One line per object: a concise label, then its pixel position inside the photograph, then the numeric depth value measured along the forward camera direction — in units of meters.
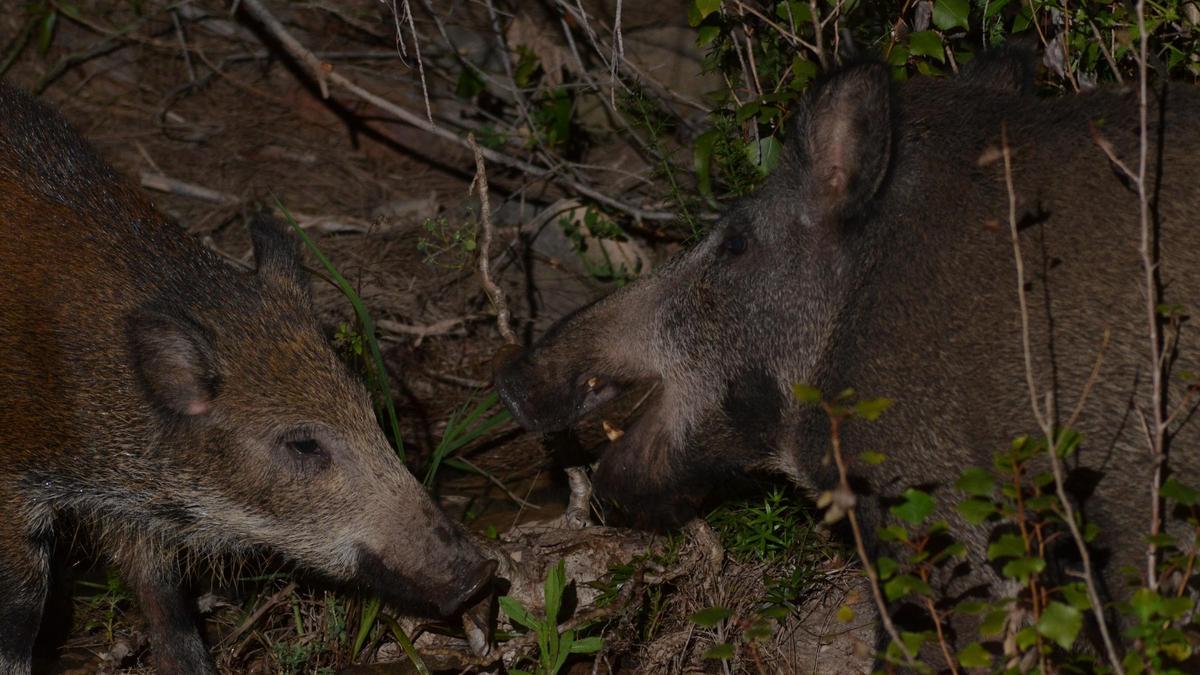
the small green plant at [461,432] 4.50
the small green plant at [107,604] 4.29
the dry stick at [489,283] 4.31
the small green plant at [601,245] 5.55
